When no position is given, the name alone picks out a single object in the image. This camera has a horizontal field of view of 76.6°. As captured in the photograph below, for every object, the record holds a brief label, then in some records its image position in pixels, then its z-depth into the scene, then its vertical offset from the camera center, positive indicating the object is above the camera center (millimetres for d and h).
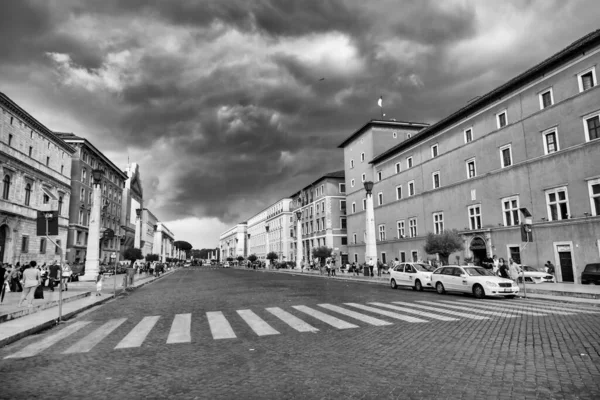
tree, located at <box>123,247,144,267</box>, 57431 +1239
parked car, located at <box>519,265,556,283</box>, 25391 -1638
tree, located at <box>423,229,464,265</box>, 30375 +887
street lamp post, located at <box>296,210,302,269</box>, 64188 +1404
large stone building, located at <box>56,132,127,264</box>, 56781 +10908
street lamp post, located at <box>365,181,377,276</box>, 36250 +1827
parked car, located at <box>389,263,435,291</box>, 21141 -1151
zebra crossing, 8819 -1773
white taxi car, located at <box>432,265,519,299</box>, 16938 -1311
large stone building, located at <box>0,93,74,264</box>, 39469 +9678
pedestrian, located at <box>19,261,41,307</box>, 13964 -660
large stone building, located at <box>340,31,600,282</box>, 25016 +6896
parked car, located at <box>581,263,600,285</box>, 22733 -1382
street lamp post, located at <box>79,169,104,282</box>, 26312 +1795
